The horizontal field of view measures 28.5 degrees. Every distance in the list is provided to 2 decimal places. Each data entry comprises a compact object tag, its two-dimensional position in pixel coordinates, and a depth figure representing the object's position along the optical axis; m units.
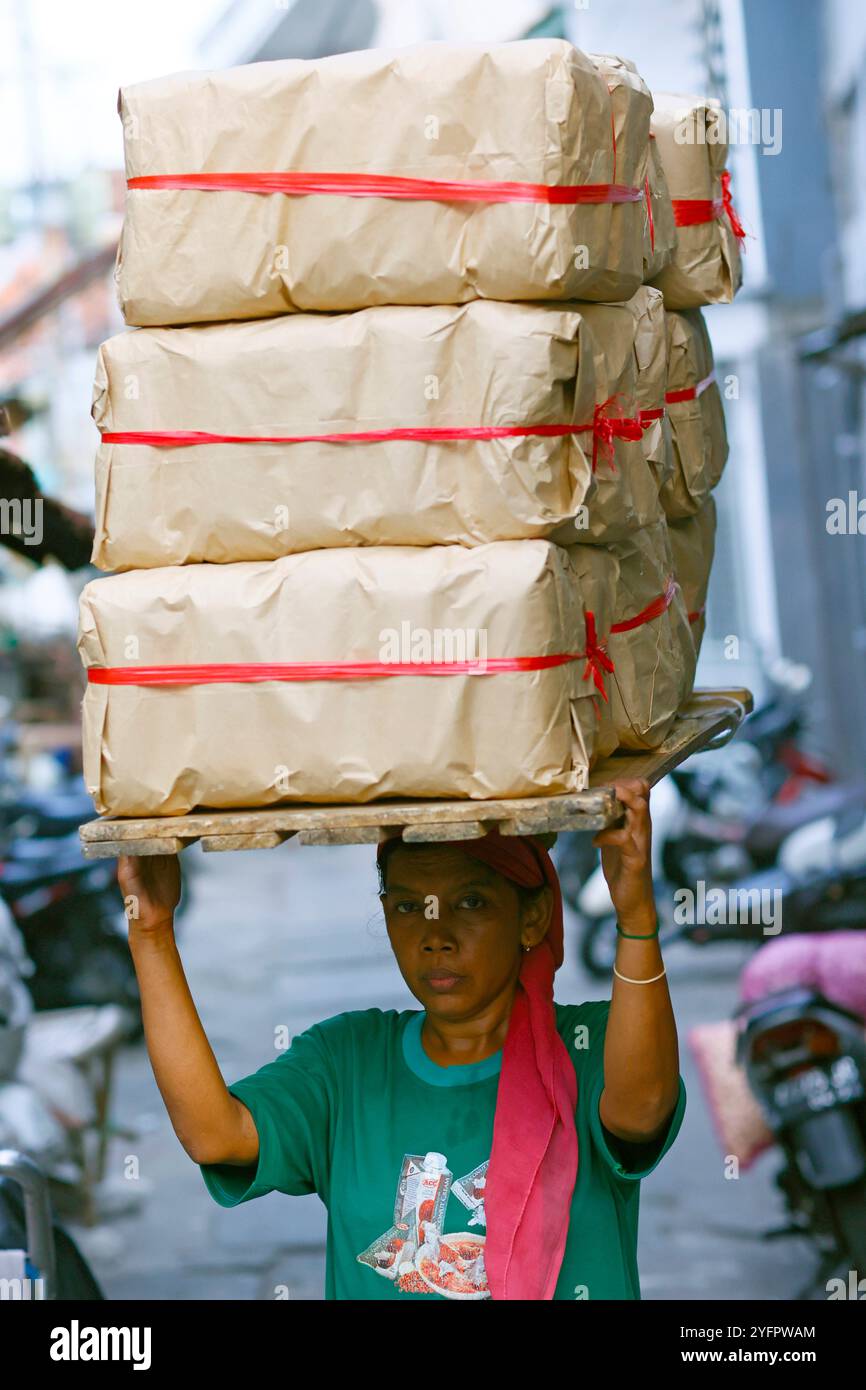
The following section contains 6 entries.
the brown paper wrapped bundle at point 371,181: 2.11
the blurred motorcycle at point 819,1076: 4.32
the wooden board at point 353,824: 2.06
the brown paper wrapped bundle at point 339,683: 2.12
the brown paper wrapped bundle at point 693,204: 2.86
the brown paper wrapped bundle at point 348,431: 2.14
